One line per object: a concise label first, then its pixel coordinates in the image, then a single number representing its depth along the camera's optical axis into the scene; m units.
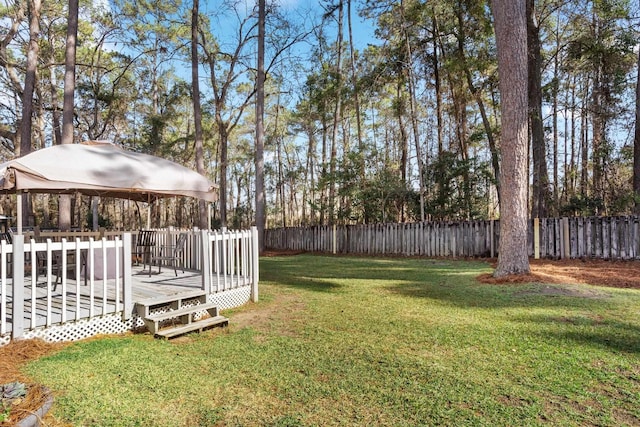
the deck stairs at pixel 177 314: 3.83
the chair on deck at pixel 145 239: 6.41
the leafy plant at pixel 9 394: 2.06
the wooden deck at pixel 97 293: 3.53
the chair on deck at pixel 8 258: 6.74
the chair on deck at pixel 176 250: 6.31
